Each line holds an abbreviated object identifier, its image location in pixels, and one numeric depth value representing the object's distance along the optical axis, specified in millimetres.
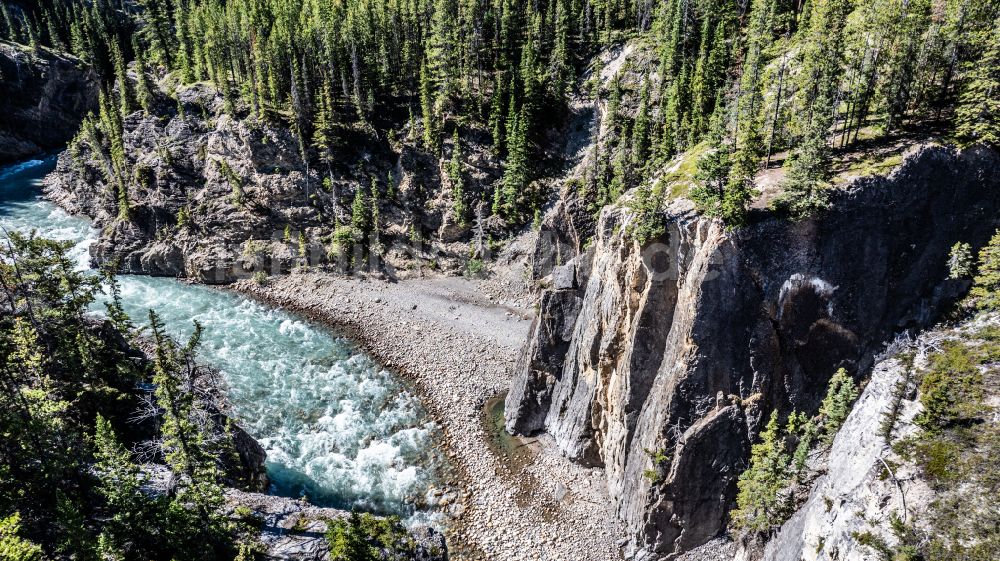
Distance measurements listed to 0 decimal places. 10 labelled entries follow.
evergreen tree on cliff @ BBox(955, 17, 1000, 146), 30078
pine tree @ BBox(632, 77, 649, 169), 63219
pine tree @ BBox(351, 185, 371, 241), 70938
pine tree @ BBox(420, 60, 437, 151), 76812
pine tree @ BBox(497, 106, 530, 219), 70688
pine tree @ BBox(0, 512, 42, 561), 16430
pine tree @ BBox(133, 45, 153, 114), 81812
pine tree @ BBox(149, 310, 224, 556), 22553
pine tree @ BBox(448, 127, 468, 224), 71875
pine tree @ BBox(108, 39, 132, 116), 83000
